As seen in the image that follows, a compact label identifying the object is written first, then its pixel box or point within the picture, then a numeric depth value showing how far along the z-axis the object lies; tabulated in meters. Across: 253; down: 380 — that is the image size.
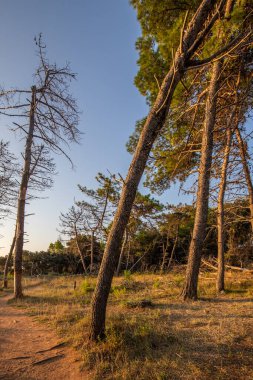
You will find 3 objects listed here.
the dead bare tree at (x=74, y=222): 21.28
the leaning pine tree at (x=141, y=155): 4.26
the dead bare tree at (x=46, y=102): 6.21
